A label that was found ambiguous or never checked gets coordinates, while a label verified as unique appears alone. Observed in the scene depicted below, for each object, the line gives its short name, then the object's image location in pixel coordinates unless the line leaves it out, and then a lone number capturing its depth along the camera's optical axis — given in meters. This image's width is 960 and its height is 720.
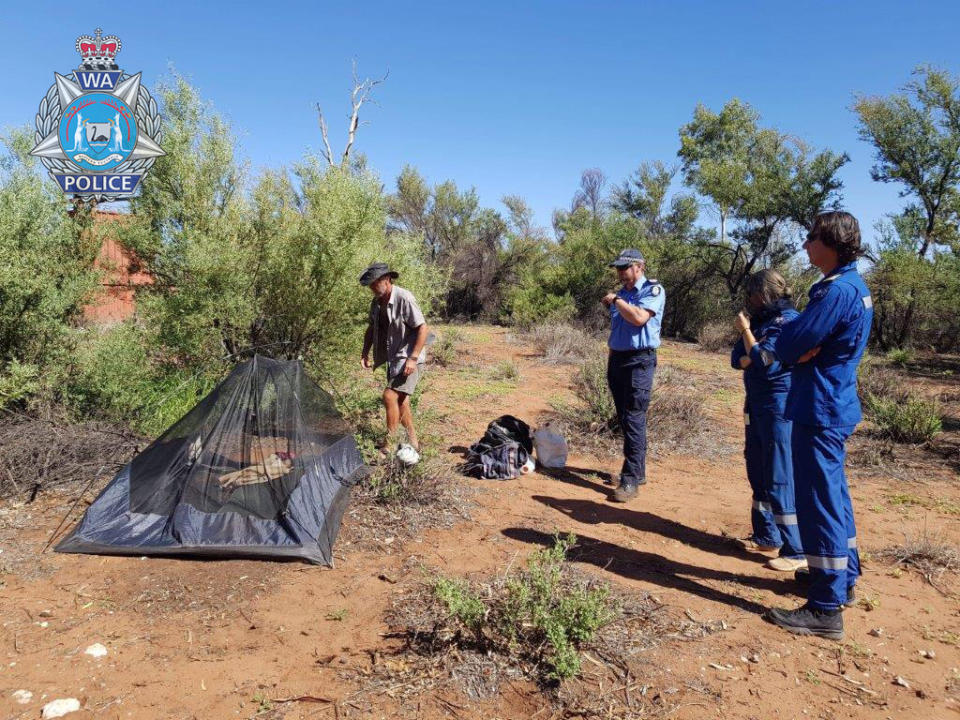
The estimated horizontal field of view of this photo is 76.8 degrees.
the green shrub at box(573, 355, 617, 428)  6.42
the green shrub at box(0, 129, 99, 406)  5.00
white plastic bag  5.46
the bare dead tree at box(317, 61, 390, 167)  18.28
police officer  4.47
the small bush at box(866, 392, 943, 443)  6.31
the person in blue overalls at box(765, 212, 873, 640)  2.75
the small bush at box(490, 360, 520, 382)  9.82
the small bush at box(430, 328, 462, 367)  11.10
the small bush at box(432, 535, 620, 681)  2.55
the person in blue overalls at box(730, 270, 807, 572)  3.46
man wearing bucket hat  4.94
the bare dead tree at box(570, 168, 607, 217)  37.50
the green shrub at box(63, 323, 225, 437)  5.28
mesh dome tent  3.49
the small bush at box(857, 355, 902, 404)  8.54
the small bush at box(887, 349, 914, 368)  13.64
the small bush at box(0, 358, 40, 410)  4.86
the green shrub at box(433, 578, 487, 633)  2.58
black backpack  5.14
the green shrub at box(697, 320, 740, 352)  15.05
